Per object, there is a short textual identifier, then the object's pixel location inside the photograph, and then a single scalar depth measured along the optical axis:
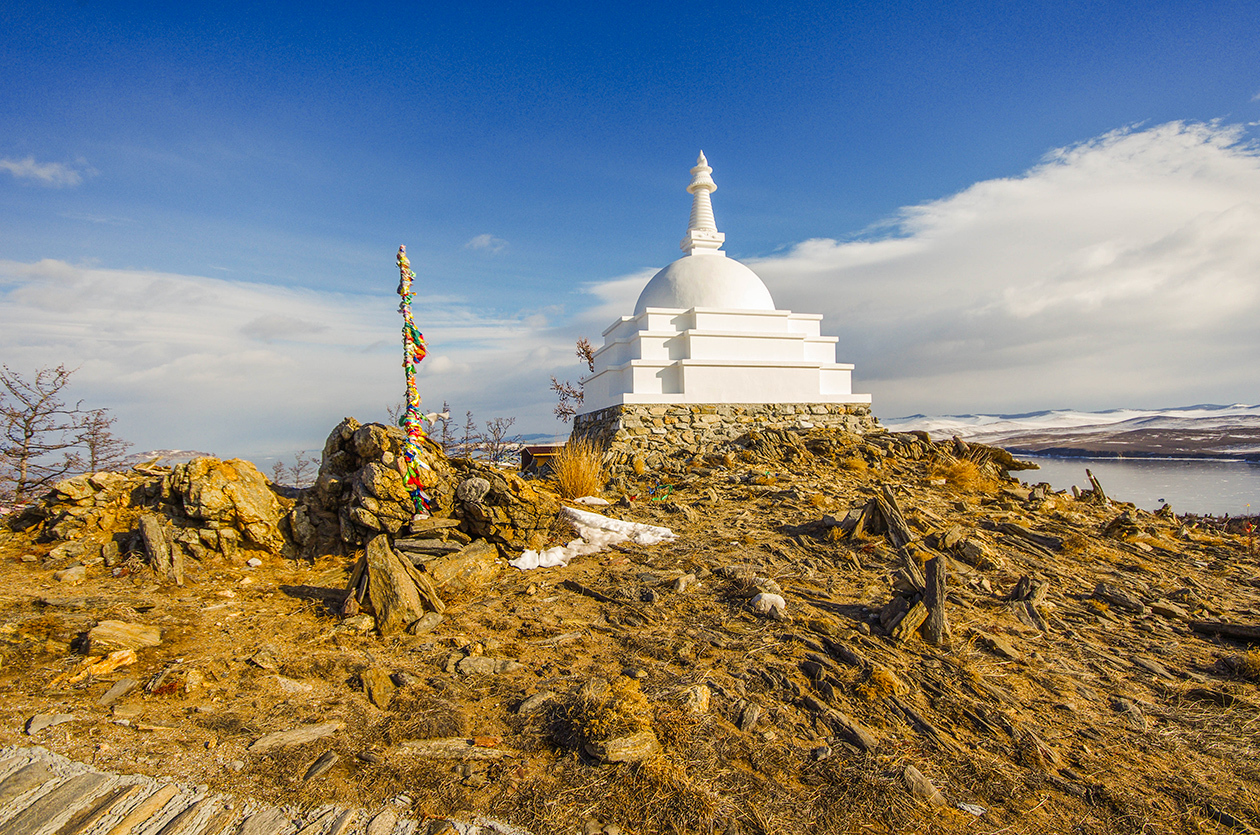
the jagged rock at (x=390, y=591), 5.35
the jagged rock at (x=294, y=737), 3.56
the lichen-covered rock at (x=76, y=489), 7.32
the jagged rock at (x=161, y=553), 6.39
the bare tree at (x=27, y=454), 10.94
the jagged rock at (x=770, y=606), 5.56
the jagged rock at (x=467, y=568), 6.36
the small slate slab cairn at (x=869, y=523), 7.82
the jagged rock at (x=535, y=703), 3.99
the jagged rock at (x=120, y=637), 4.63
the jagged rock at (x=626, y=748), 3.44
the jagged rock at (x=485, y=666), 4.56
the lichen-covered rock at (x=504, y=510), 7.39
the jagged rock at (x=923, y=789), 3.31
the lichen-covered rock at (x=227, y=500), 7.03
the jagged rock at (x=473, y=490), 7.45
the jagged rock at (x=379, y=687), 4.12
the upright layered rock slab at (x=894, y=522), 7.36
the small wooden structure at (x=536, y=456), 14.21
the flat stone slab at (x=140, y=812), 2.93
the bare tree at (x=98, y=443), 12.73
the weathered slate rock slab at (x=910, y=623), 5.19
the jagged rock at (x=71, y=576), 6.16
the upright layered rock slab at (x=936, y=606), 5.21
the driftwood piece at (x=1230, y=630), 5.64
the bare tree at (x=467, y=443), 15.78
